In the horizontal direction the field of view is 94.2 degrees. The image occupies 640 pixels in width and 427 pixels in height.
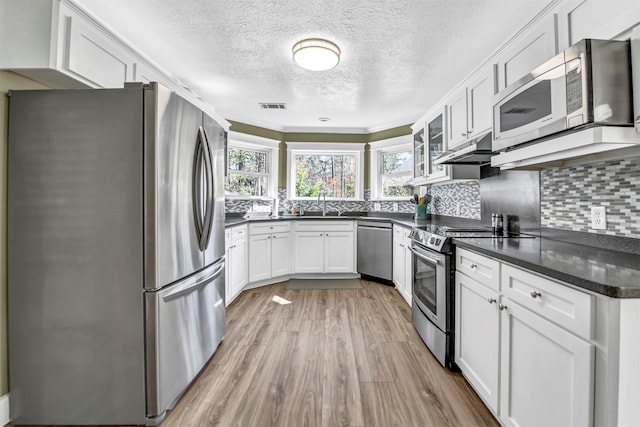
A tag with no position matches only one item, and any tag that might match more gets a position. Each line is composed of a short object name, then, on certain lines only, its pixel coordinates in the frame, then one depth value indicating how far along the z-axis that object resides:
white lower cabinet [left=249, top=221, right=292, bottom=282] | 3.86
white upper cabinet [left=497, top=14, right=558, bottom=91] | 1.63
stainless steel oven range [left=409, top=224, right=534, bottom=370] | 2.00
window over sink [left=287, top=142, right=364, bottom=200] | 4.95
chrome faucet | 4.89
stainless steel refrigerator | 1.51
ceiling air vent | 3.75
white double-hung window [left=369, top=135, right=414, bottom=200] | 4.58
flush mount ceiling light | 2.25
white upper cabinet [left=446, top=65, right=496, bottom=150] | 2.24
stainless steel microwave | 1.16
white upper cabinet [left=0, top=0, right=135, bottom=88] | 1.56
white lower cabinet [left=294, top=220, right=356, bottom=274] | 4.33
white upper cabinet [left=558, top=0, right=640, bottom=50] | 1.16
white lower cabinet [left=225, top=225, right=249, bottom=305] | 3.19
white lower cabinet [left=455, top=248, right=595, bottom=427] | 1.00
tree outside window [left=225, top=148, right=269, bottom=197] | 4.45
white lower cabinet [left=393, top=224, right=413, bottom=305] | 3.25
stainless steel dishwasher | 4.01
